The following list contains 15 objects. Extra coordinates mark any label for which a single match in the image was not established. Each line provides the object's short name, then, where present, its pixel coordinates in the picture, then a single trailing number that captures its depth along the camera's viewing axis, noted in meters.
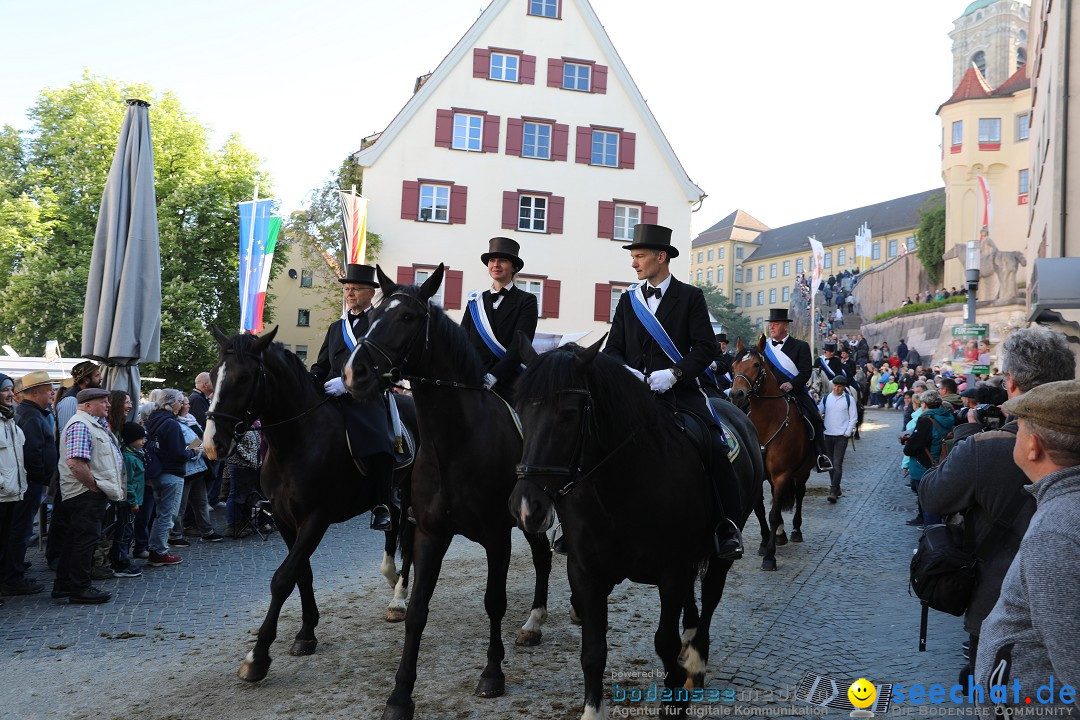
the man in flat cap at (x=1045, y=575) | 2.04
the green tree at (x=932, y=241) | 52.50
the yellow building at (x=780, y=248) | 90.06
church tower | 70.12
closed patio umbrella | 8.89
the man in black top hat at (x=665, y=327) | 4.86
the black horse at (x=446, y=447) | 4.68
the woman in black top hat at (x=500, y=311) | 6.38
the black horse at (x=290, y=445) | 5.11
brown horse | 8.92
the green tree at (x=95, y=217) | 28.30
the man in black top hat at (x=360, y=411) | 5.80
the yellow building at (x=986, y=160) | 47.75
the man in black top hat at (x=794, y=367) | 9.59
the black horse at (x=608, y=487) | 3.60
